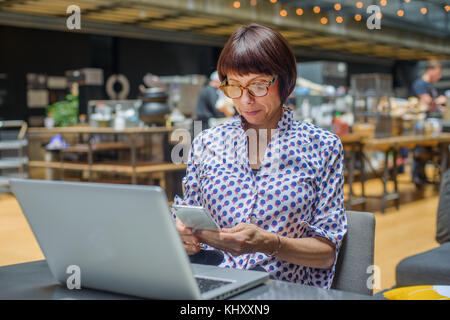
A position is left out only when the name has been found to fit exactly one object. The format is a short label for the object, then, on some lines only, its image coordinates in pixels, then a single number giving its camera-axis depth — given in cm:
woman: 127
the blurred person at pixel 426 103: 780
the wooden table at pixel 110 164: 525
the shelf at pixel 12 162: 694
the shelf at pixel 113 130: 530
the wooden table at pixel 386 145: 584
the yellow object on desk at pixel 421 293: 105
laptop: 73
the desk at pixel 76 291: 85
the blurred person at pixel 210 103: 682
